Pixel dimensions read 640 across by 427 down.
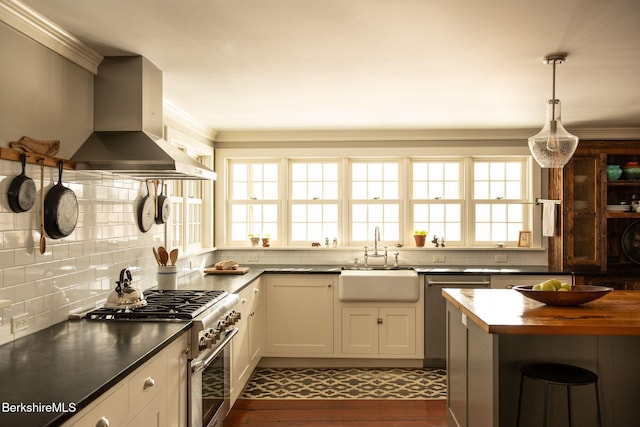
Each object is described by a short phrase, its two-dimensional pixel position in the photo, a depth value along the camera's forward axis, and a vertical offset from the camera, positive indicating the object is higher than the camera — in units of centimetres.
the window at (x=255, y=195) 620 +25
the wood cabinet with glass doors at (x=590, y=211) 564 +8
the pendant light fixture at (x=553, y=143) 332 +47
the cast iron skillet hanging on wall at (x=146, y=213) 379 +2
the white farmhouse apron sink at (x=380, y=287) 519 -68
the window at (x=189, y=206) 455 +10
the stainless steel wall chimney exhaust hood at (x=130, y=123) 305 +56
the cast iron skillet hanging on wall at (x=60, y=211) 268 +3
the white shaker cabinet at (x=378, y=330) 529 -112
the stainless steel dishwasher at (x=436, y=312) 527 -93
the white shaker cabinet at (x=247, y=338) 410 -103
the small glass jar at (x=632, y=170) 573 +52
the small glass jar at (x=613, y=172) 572 +50
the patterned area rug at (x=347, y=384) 451 -150
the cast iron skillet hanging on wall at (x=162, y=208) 407 +6
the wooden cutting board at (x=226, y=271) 499 -51
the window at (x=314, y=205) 618 +14
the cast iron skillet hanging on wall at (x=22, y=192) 242 +11
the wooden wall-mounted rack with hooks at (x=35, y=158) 238 +28
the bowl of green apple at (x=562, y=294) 298 -42
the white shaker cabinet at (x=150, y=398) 181 -72
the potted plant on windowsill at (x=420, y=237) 596 -22
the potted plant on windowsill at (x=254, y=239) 604 -25
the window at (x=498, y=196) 612 +25
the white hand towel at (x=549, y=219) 569 -1
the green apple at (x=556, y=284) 306 -38
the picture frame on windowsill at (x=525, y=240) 596 -24
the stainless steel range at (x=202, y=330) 285 -66
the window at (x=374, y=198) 614 +22
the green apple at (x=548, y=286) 305 -39
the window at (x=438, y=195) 612 +26
